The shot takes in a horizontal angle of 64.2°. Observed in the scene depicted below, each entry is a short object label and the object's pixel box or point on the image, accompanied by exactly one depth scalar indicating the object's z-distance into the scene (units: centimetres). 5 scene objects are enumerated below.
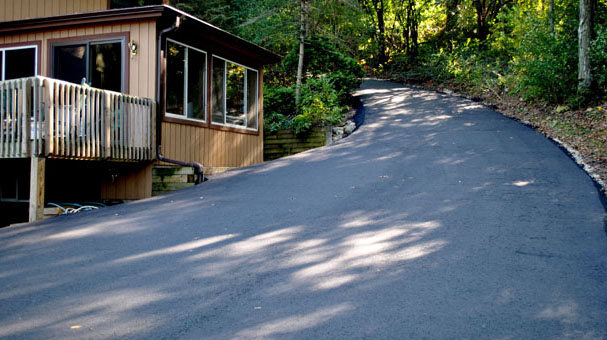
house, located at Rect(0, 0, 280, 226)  786
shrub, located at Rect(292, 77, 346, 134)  1424
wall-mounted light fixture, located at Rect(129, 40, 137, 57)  966
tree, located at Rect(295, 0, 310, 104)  1605
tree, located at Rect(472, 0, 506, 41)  2630
